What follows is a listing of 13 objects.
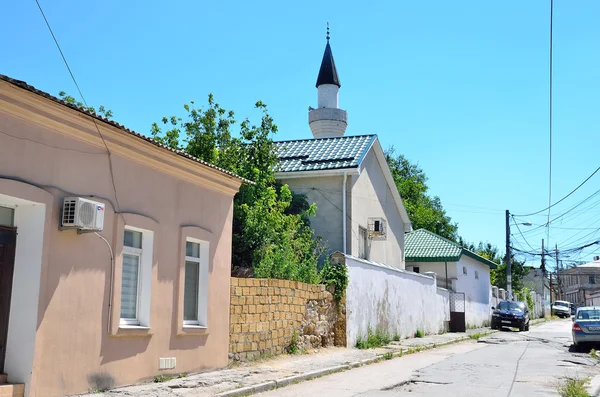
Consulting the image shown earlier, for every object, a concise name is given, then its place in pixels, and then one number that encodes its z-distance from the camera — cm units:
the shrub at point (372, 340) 1866
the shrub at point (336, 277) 1762
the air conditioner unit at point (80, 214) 880
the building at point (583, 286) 9688
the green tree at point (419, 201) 5312
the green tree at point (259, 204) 1694
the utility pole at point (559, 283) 8212
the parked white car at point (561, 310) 6641
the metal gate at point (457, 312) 3016
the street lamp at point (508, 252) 4331
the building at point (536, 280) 8384
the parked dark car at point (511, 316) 3322
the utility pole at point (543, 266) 5675
